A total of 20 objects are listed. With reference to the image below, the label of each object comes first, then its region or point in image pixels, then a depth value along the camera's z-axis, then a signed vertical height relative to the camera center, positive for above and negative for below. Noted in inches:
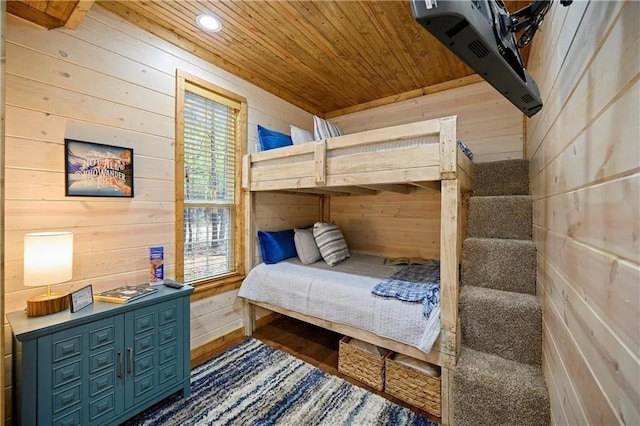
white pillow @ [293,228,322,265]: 104.9 -13.2
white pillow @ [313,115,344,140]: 94.2 +31.4
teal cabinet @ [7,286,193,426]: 46.6 -30.0
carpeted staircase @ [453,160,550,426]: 53.6 -24.9
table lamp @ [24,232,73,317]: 49.1 -9.5
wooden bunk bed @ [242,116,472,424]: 60.9 +11.7
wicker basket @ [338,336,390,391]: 72.3 -43.0
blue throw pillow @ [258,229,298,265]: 104.6 -13.1
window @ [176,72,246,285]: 83.3 +11.7
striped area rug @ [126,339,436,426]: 61.3 -47.3
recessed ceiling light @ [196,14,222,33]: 73.3 +55.1
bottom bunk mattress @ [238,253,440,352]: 64.5 -24.0
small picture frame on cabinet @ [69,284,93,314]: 53.2 -17.6
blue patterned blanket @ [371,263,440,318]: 65.5 -20.3
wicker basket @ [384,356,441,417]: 63.7 -43.5
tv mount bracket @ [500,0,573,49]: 31.5 +24.7
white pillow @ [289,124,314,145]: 104.3 +31.3
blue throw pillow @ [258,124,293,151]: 104.1 +30.5
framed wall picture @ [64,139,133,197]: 60.9 +11.2
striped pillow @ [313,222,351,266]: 103.6 -11.7
